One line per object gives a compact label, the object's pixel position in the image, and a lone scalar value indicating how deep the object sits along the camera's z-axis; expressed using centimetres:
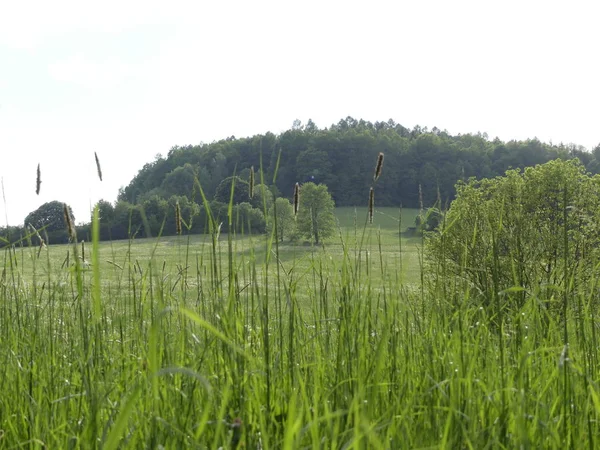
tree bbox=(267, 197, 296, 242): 4315
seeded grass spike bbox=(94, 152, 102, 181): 211
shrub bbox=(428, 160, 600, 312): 1266
